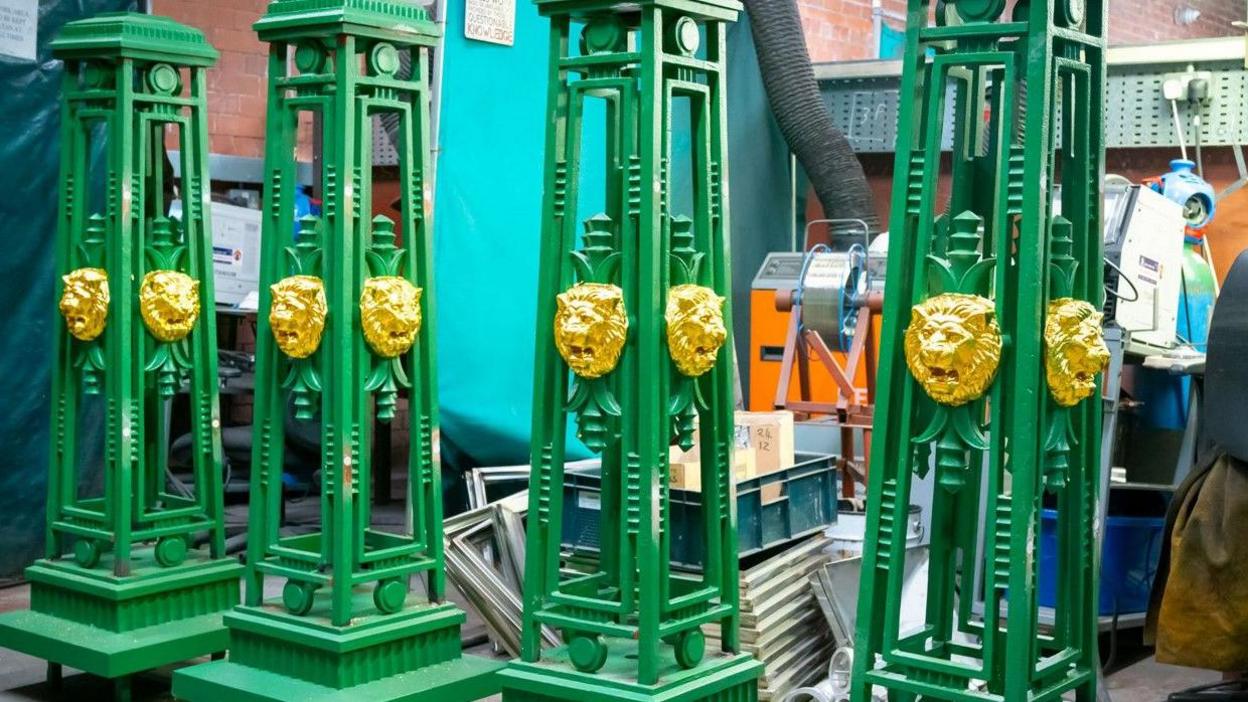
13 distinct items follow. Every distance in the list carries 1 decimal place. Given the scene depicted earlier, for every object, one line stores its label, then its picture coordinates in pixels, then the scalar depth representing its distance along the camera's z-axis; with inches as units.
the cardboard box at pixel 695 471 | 184.5
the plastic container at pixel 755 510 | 174.1
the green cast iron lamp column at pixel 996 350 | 109.5
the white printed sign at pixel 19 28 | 230.4
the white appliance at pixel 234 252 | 269.7
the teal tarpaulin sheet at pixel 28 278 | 236.8
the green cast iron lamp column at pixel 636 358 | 130.4
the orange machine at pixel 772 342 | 277.0
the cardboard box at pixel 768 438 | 191.2
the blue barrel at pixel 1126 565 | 198.1
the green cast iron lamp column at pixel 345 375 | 154.0
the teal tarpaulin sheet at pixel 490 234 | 249.8
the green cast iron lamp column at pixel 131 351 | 177.3
